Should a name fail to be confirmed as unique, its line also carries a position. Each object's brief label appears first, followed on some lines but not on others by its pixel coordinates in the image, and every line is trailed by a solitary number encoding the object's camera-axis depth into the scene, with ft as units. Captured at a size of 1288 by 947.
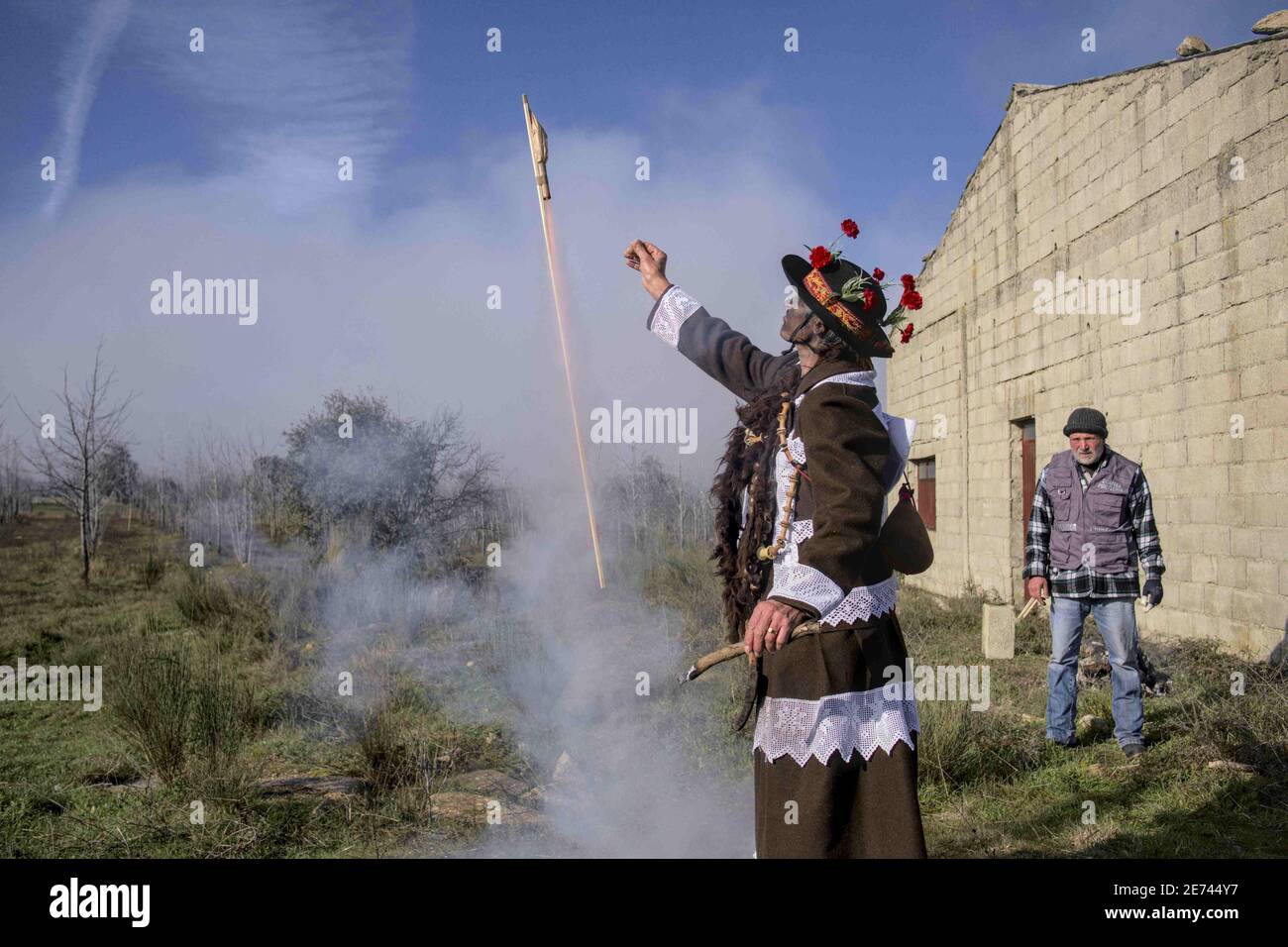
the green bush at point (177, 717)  16.29
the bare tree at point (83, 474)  47.62
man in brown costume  8.46
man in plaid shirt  18.58
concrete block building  21.97
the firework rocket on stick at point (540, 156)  11.91
